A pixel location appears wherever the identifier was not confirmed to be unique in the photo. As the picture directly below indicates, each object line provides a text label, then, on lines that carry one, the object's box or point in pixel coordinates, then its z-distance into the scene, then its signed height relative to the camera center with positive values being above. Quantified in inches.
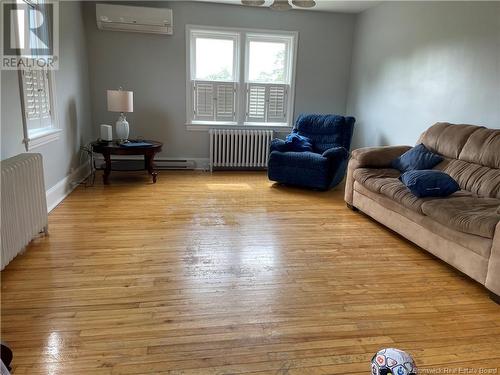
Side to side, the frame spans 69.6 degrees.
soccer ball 51.5 -36.0
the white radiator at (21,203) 88.7 -28.1
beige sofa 89.0 -26.5
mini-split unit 191.6 +43.8
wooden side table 177.6 -24.3
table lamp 183.0 -2.1
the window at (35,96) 121.5 +0.7
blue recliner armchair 178.1 -24.0
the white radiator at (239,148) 220.6 -25.9
